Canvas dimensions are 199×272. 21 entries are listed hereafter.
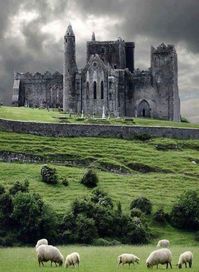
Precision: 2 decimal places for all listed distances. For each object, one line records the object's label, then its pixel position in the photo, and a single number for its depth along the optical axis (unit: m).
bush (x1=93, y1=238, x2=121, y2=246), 79.88
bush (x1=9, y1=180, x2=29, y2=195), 91.94
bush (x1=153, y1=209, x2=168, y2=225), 90.97
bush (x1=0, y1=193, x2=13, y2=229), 85.31
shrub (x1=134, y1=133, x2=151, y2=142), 131.12
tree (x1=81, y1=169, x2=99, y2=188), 101.75
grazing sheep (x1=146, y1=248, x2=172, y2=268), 47.59
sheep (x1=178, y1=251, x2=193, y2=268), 48.44
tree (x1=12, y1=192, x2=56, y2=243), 81.94
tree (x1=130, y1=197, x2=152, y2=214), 91.75
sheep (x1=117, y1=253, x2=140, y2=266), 49.69
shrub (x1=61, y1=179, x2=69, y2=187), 101.25
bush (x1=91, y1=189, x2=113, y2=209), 89.69
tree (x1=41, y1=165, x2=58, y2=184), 100.88
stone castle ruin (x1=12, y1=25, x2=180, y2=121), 162.00
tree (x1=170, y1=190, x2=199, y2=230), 90.88
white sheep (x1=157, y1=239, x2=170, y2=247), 59.41
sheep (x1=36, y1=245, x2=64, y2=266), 48.91
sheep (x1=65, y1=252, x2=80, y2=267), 48.22
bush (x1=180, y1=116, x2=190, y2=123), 176.62
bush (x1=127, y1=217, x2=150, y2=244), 82.62
